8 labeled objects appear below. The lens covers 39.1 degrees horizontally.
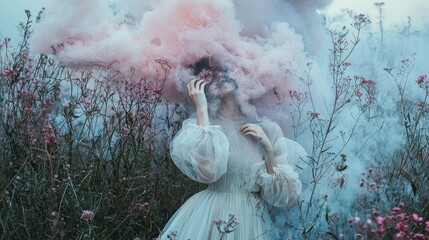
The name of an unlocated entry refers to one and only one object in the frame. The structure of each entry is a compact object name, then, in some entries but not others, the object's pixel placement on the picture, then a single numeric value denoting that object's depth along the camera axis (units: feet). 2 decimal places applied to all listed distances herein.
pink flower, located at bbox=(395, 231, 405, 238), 5.20
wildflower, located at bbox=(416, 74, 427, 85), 9.44
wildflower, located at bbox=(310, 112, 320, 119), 9.76
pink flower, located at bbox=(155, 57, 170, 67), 9.95
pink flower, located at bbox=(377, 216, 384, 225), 5.19
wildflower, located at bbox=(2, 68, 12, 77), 8.93
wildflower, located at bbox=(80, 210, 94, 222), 7.70
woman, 8.71
